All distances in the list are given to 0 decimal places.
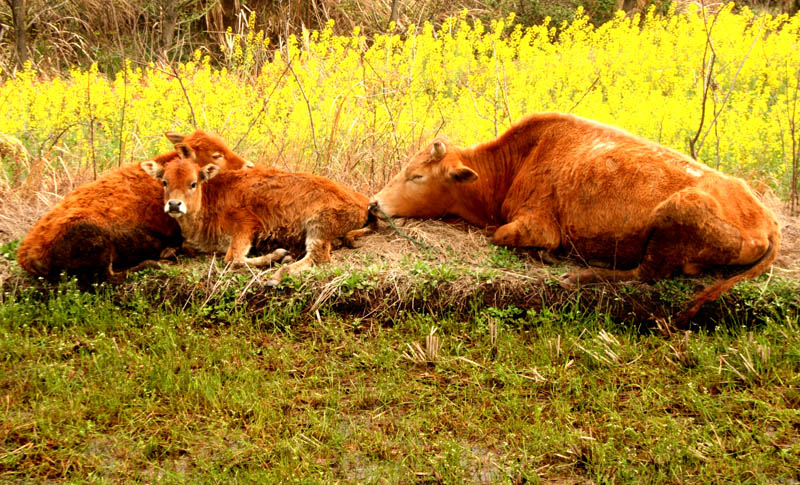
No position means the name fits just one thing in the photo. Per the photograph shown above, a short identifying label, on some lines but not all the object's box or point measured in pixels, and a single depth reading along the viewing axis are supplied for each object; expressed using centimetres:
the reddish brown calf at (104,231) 1248
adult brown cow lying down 1188
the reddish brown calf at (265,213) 1366
